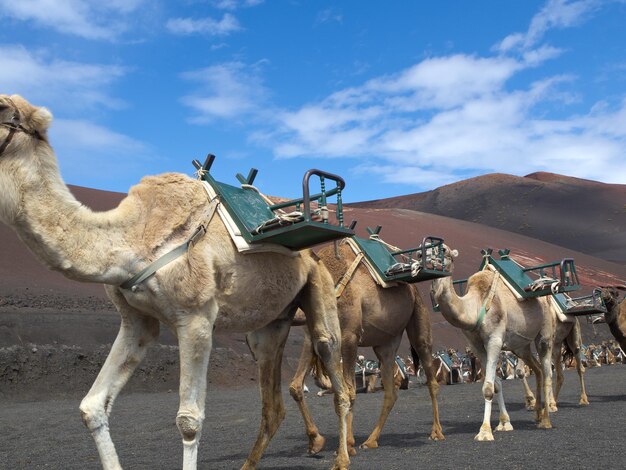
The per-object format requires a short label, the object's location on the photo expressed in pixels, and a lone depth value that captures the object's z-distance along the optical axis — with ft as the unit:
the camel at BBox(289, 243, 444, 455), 28.37
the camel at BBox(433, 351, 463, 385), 81.00
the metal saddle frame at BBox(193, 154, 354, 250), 18.03
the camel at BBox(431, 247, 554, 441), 30.66
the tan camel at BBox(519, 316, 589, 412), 43.86
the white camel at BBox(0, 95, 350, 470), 15.31
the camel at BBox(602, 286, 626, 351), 48.55
